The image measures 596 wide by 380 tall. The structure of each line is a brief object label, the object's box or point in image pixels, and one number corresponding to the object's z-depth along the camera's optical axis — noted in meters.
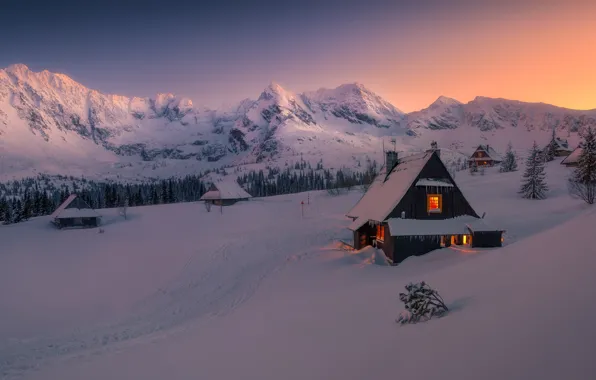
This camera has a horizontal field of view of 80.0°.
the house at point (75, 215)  53.53
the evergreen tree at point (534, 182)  45.09
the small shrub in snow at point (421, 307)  8.19
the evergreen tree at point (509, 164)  71.69
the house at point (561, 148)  82.22
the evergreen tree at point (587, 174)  35.25
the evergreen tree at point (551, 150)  77.06
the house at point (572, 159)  56.62
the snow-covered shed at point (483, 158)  92.44
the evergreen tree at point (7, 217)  55.72
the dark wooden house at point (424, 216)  24.66
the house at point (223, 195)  73.19
